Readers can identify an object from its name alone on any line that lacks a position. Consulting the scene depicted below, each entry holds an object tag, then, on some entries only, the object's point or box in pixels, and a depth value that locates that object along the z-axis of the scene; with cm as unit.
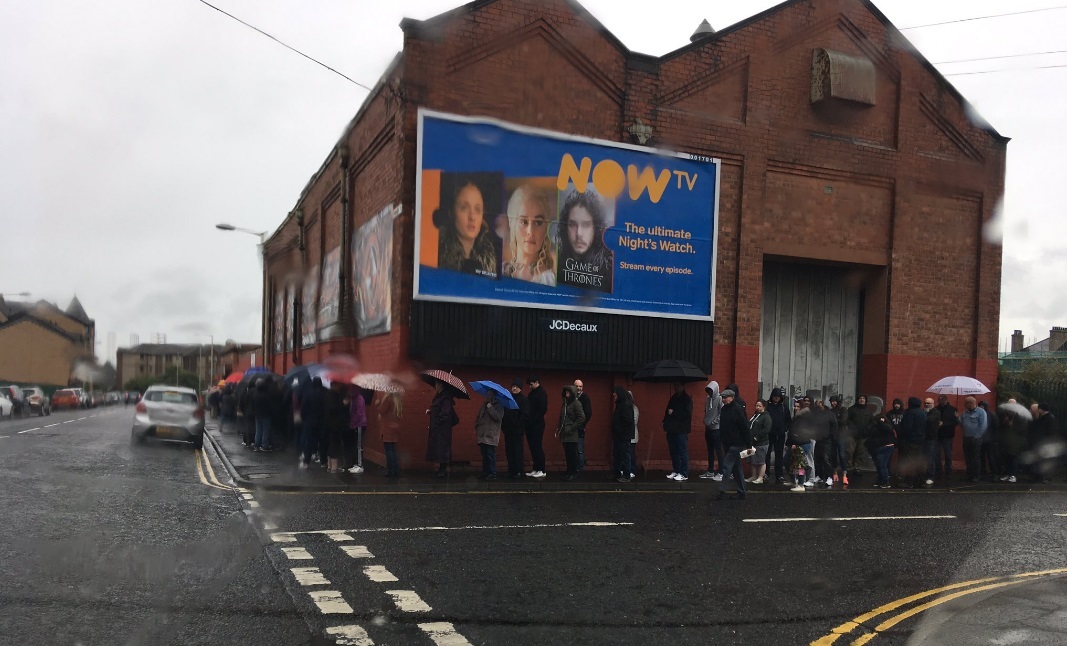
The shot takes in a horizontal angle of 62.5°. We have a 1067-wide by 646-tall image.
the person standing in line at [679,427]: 1519
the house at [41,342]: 2827
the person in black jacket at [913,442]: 1636
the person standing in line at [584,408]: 1499
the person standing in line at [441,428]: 1391
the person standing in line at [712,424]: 1557
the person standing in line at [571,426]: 1477
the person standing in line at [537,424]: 1478
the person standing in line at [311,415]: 1491
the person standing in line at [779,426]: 1575
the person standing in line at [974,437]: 1738
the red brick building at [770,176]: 1598
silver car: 1964
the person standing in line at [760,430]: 1427
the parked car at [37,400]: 4075
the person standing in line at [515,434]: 1461
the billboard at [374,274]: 1659
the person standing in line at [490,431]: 1423
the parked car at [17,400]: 3734
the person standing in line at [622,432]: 1495
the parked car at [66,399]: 5015
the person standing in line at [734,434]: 1248
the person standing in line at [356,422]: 1461
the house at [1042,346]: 3614
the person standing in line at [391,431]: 1404
